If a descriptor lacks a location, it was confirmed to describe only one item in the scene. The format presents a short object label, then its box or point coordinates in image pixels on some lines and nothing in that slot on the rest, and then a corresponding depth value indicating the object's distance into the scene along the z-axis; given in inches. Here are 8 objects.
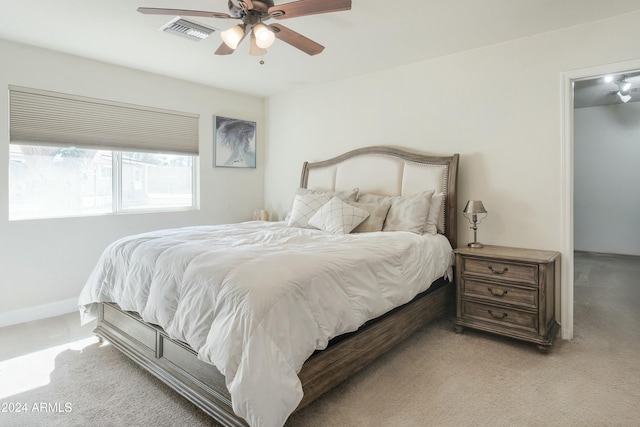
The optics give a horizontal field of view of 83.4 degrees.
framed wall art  184.5
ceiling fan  79.8
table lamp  118.4
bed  60.1
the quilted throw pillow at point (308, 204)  143.7
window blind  128.6
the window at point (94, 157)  130.6
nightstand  101.2
